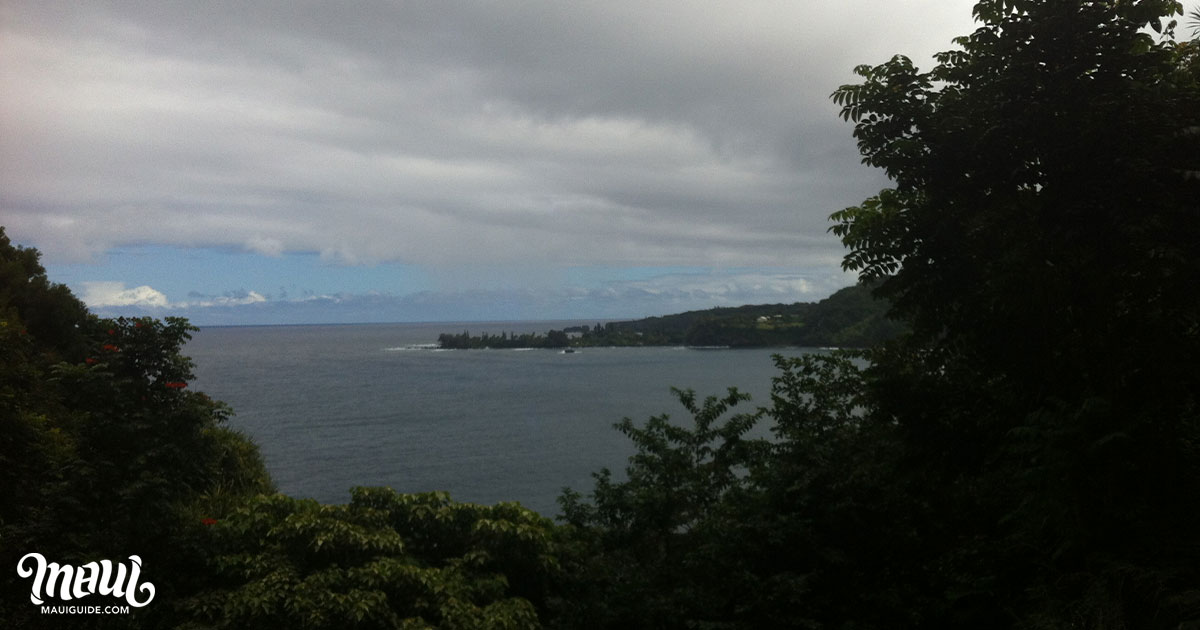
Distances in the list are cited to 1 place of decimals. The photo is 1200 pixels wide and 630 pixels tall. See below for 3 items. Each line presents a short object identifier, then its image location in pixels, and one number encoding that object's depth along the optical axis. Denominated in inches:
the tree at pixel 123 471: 355.3
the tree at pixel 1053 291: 210.2
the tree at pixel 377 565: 341.4
